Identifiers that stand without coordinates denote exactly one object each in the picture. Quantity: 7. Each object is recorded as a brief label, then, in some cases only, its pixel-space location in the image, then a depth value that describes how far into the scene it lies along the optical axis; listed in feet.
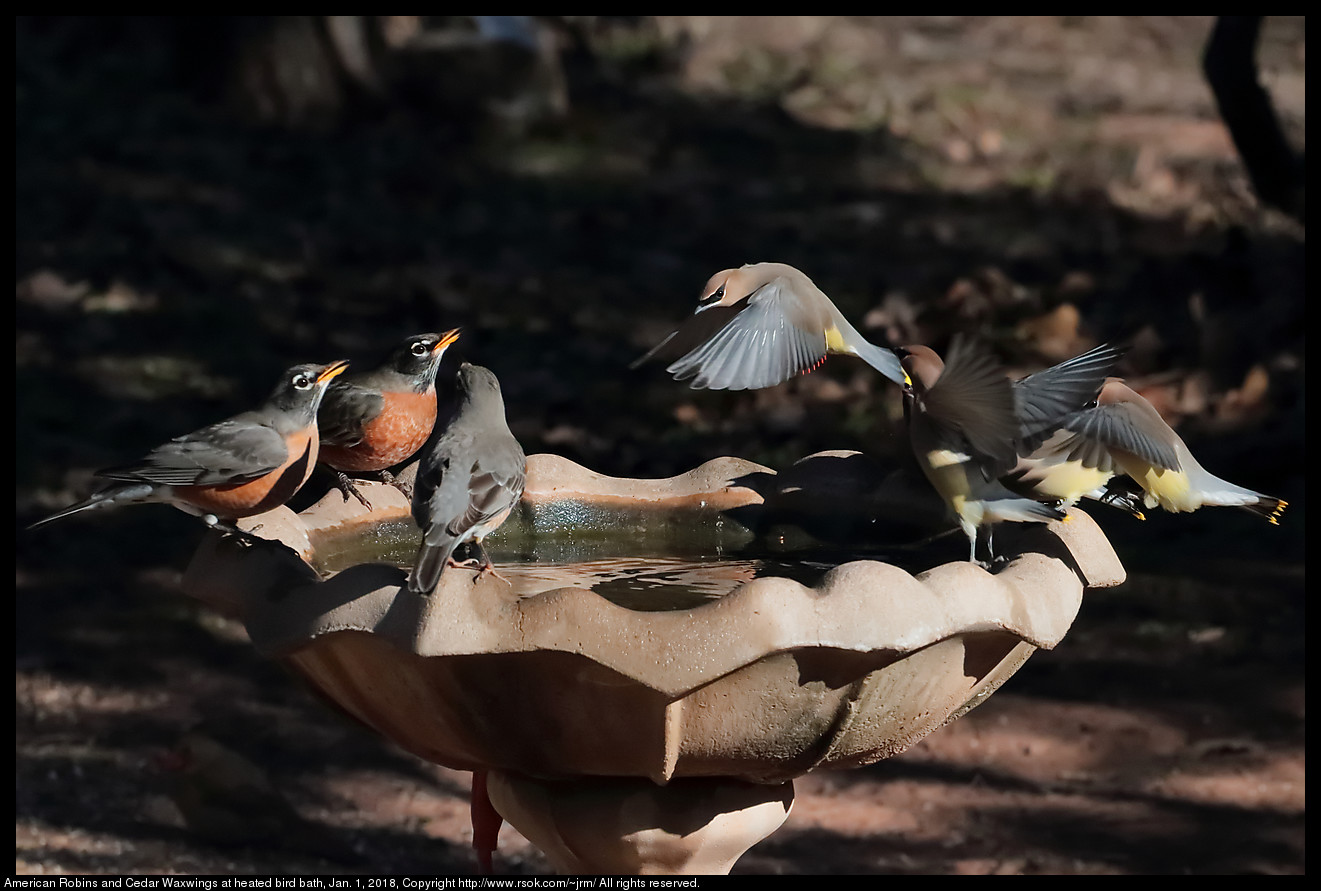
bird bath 18.33
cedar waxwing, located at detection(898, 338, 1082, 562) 20.86
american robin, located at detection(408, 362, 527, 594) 19.85
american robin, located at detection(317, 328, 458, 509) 25.16
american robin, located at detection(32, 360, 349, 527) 22.84
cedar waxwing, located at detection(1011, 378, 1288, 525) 22.41
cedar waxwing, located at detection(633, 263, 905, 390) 23.95
